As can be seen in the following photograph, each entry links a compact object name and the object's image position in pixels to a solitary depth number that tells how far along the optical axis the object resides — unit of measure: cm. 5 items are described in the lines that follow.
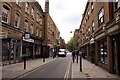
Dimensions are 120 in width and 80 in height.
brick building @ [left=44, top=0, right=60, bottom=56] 2026
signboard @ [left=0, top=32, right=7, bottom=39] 818
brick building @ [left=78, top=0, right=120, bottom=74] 613
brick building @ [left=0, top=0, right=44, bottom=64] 917
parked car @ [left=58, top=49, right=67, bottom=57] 2474
